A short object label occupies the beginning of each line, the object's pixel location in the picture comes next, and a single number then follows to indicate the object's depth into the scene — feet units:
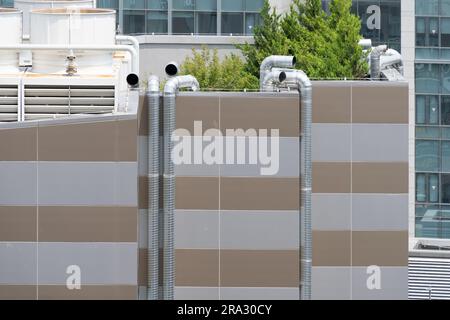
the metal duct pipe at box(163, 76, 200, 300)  182.09
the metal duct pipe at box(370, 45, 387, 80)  204.13
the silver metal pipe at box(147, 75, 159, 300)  181.57
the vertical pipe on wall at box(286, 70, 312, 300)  182.91
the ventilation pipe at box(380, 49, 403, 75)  215.72
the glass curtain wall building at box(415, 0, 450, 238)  325.21
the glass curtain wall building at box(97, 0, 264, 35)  353.10
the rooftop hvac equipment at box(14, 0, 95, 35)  232.73
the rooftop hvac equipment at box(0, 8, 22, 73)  212.64
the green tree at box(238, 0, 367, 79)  279.08
